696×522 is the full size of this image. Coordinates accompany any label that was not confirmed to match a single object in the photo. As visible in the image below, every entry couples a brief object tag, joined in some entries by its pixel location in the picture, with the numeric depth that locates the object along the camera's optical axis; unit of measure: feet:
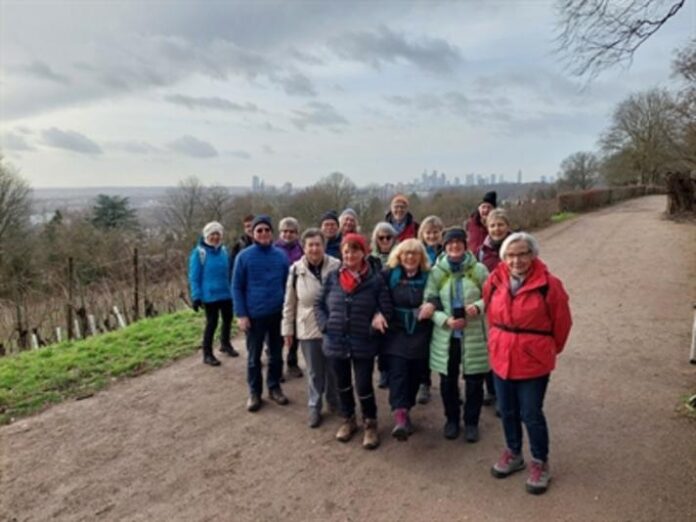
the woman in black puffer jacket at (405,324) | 14.06
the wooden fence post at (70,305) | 34.91
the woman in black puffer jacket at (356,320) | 13.97
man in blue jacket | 16.84
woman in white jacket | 15.62
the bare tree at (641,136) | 136.05
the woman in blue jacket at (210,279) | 21.11
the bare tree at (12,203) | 92.58
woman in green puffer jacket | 13.61
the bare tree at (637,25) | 17.57
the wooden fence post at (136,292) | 37.24
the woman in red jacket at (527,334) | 11.59
